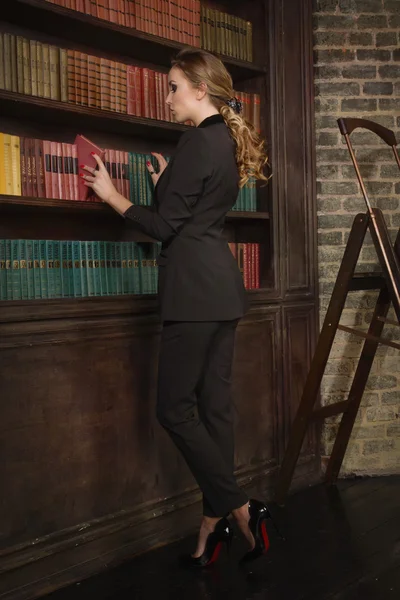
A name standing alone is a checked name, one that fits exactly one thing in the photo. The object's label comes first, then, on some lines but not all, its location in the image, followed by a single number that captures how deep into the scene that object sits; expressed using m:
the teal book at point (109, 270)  3.01
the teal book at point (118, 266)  3.04
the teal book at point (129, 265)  3.09
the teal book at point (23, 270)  2.76
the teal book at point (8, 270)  2.72
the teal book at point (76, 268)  2.91
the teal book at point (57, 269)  2.86
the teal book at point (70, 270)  2.89
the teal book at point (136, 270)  3.11
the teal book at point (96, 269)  2.97
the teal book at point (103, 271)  2.99
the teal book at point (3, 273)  2.71
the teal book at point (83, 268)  2.93
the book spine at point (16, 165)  2.77
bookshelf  2.66
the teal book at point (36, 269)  2.80
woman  2.54
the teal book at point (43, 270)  2.82
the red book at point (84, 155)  2.86
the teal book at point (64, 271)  2.88
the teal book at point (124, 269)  3.07
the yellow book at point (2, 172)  2.73
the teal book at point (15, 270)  2.74
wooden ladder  3.30
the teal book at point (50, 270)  2.84
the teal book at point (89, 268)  2.95
